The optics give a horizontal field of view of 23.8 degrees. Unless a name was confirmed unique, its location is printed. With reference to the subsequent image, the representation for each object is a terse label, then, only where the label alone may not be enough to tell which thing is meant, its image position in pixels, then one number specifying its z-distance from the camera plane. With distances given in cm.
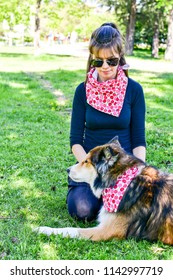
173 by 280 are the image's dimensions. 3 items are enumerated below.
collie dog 373
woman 427
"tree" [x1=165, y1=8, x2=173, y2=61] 2634
